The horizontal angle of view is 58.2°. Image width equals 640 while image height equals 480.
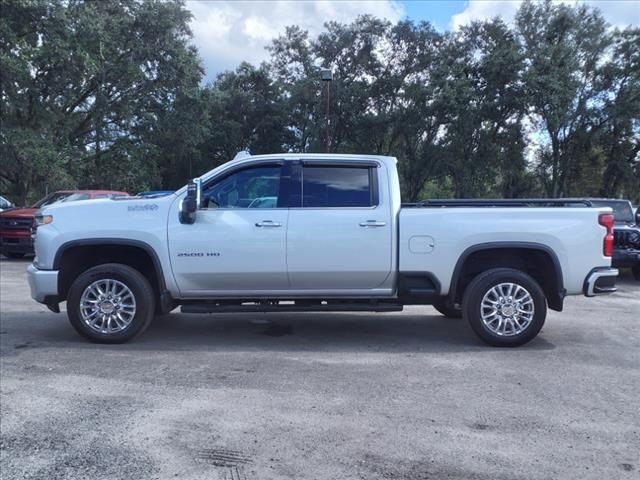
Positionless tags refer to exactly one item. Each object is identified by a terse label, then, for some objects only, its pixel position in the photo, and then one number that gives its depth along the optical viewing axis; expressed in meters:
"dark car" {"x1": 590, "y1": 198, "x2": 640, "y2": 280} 11.24
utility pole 21.58
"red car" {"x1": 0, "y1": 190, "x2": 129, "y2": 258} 14.22
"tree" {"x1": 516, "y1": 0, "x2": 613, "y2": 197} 28.28
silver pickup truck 5.97
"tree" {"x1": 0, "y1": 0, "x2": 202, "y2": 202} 21.33
